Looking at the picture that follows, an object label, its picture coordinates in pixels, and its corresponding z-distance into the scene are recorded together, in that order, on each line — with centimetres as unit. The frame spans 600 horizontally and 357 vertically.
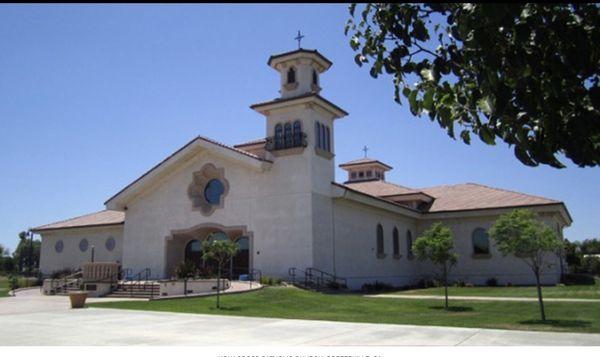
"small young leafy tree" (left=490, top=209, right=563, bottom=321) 1686
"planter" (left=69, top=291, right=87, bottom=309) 2059
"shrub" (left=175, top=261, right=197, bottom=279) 3131
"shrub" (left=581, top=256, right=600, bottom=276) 5956
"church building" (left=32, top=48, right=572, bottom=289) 3106
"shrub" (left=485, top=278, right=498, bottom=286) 3791
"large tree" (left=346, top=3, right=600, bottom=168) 415
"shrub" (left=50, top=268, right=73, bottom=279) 4036
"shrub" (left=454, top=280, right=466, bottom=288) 3736
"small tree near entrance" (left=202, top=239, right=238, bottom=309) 2280
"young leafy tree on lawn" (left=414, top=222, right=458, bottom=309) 2120
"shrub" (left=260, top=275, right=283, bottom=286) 2894
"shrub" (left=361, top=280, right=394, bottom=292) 3316
